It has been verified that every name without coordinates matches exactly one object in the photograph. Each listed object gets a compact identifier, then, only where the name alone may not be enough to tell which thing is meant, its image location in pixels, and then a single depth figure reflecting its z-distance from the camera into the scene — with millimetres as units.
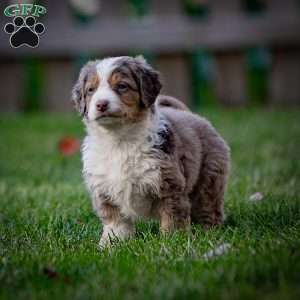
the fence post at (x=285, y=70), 12773
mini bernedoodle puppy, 4777
